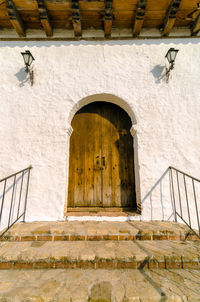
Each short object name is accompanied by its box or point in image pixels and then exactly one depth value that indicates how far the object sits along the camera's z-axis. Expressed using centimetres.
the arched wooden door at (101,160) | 347
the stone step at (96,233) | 240
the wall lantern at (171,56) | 334
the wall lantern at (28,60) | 334
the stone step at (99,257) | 190
